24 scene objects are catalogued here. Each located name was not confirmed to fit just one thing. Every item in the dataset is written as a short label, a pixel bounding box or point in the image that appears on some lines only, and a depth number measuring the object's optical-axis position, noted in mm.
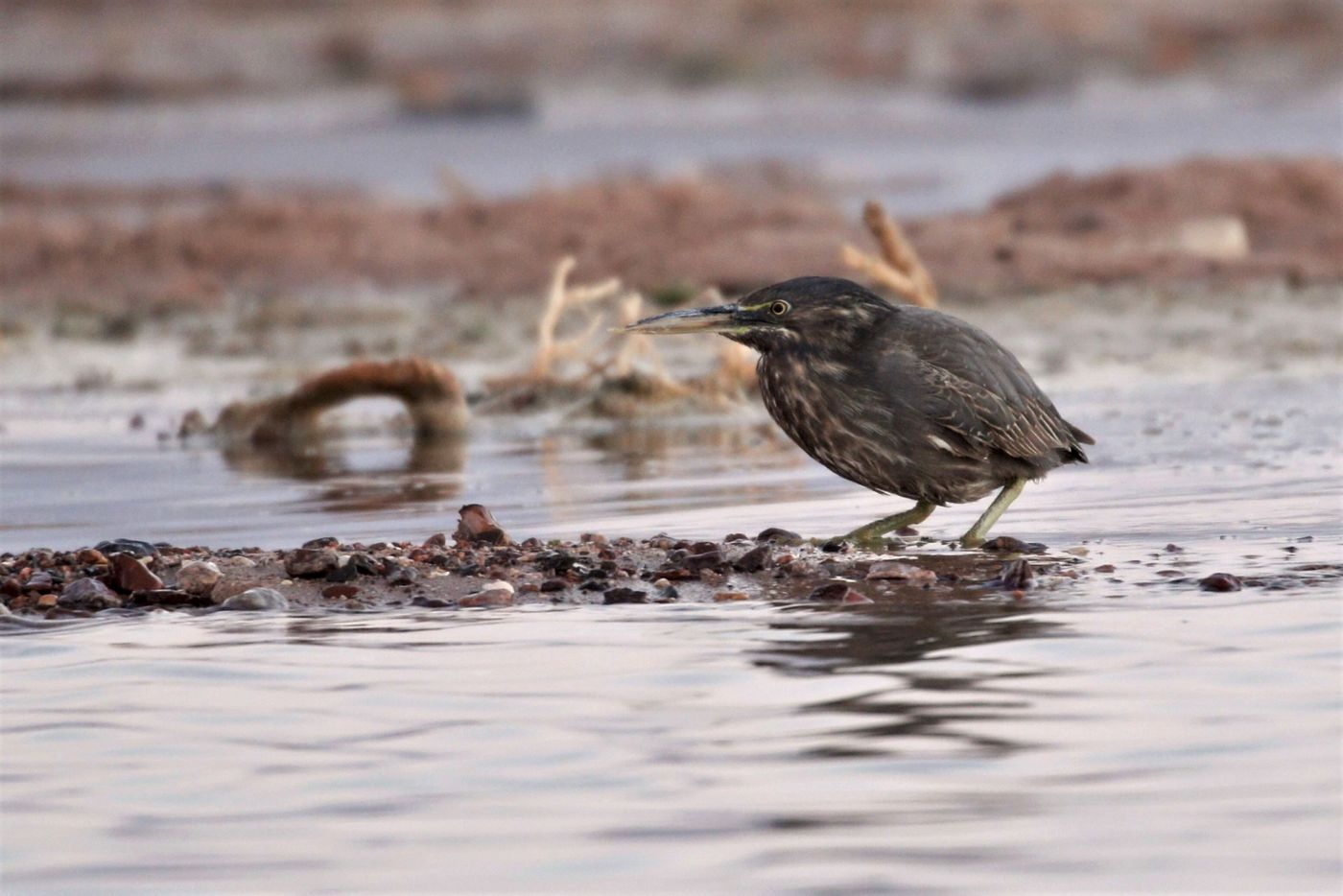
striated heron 15164
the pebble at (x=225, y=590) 14023
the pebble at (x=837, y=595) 13570
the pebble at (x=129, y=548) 15444
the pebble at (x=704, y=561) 14500
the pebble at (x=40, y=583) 14062
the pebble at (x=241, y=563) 14680
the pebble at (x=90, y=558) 14805
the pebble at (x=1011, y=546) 15359
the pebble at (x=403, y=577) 14273
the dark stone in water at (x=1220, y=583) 13445
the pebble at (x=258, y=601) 13789
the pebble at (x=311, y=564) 14320
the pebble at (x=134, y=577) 14117
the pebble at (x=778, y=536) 15766
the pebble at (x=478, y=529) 15711
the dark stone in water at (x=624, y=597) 13805
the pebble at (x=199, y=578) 14133
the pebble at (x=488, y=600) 13836
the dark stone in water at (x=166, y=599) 13984
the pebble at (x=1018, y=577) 13797
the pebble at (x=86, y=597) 13828
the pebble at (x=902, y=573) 14156
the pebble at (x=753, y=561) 14578
